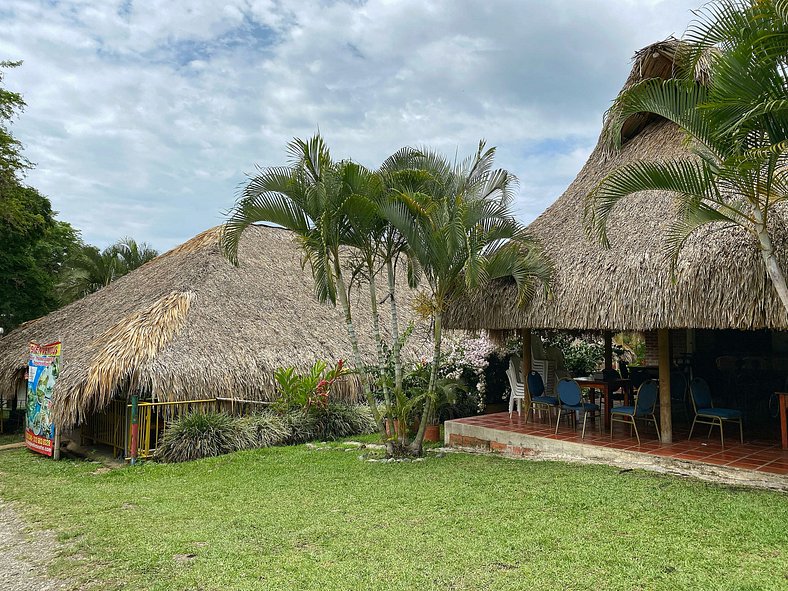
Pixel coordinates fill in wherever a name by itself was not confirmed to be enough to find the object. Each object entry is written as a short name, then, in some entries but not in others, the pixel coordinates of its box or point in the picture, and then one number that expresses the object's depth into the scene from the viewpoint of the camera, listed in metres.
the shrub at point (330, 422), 11.23
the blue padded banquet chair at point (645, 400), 7.73
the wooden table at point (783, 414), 7.03
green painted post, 9.97
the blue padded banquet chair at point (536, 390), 9.08
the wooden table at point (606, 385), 8.86
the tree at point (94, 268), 22.75
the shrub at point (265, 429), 10.54
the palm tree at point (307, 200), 7.94
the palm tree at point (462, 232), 7.54
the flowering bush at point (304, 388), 11.42
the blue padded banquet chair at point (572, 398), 8.26
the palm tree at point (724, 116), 4.61
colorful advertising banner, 10.65
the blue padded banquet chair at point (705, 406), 7.27
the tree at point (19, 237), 13.86
